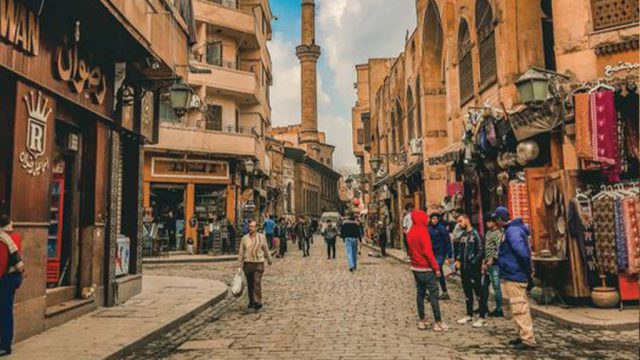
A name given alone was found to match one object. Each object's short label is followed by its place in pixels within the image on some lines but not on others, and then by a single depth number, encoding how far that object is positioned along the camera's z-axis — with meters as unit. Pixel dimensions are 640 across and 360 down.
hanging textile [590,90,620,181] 9.12
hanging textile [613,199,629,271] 8.85
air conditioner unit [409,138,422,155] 22.61
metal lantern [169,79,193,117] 12.57
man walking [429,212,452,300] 10.55
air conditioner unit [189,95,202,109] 13.21
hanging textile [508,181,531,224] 11.83
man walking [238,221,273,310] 10.31
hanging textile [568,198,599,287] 9.32
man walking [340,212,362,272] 17.44
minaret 66.38
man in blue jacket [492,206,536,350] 6.75
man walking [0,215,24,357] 6.36
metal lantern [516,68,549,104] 9.80
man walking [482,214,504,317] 8.80
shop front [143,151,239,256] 26.22
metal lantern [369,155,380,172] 30.52
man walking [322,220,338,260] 22.94
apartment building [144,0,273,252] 26.42
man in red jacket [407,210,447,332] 8.03
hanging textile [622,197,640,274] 8.80
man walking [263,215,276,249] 24.39
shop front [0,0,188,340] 7.30
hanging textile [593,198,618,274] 8.98
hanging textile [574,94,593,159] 9.23
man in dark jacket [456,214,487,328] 8.79
